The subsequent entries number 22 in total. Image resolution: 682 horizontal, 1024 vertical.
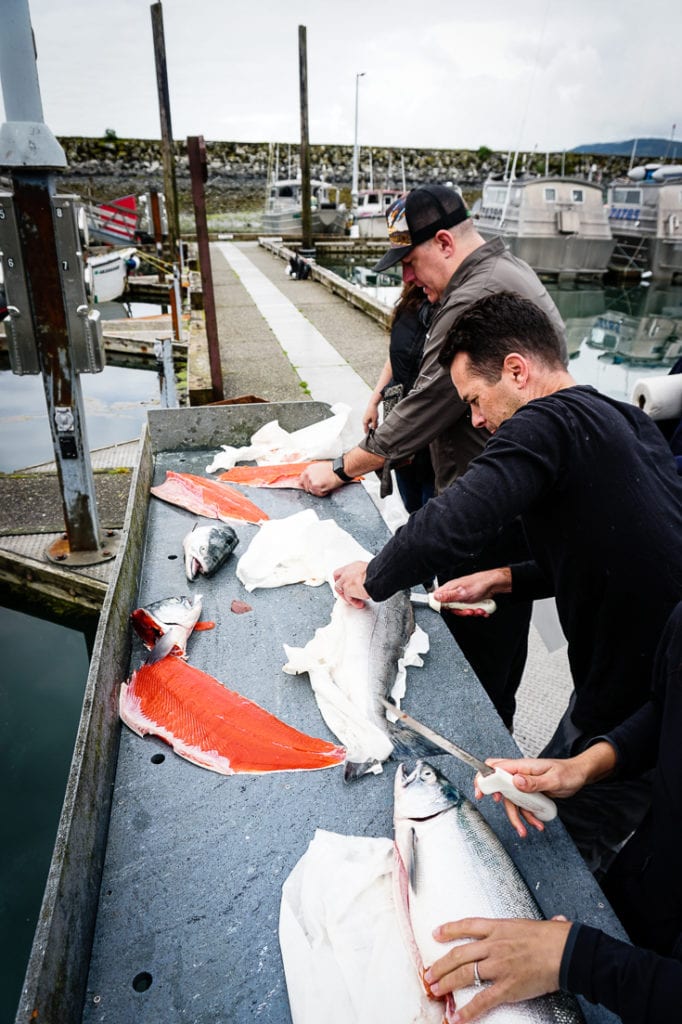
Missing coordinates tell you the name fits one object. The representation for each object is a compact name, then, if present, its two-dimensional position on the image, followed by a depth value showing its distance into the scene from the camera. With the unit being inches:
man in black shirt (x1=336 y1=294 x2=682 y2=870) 67.7
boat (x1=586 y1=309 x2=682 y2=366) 751.7
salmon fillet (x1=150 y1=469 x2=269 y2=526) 134.8
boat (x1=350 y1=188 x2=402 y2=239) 1378.0
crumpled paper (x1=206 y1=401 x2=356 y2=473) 161.6
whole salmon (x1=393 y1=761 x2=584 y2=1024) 50.3
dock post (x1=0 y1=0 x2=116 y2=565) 148.9
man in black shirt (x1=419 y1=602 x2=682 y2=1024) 44.1
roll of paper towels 115.4
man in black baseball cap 116.9
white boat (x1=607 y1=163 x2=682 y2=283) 1081.4
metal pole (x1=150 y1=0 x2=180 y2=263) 608.4
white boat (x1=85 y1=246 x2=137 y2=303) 724.7
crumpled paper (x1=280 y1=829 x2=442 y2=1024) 51.8
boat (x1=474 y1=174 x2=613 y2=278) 1093.1
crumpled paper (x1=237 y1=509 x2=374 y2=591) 113.9
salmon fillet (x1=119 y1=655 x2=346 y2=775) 76.5
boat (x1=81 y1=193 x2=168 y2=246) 963.3
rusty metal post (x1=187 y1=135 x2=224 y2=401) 215.3
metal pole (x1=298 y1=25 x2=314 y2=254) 930.1
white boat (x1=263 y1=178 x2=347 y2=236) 1355.8
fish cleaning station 53.2
